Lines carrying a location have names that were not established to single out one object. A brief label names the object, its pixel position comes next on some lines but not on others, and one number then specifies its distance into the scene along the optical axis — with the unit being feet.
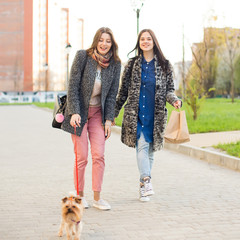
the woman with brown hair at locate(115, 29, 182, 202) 18.89
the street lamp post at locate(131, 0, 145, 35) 54.75
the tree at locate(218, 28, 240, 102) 174.53
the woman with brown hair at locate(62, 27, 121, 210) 17.06
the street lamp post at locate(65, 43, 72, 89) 112.98
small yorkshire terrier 12.09
